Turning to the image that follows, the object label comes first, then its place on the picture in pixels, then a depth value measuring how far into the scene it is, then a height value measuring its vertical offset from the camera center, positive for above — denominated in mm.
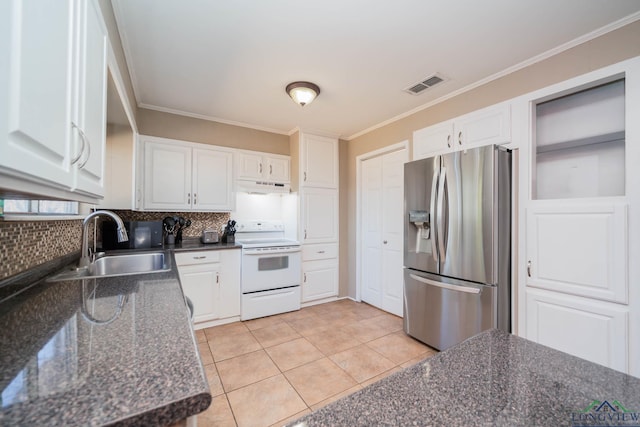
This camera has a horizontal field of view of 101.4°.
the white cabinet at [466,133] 2195 +778
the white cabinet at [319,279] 3605 -918
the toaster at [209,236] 3141 -261
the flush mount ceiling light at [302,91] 2408 +1159
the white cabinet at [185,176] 2943 +455
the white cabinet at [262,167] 3459 +658
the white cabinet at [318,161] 3629 +763
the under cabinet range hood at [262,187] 3436 +376
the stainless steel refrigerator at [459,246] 2023 -260
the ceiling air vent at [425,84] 2336 +1220
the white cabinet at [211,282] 2824 -760
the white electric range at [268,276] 3125 -765
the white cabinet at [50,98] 552 +315
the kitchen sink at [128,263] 1966 -399
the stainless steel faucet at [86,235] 1619 -131
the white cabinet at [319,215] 3625 -7
